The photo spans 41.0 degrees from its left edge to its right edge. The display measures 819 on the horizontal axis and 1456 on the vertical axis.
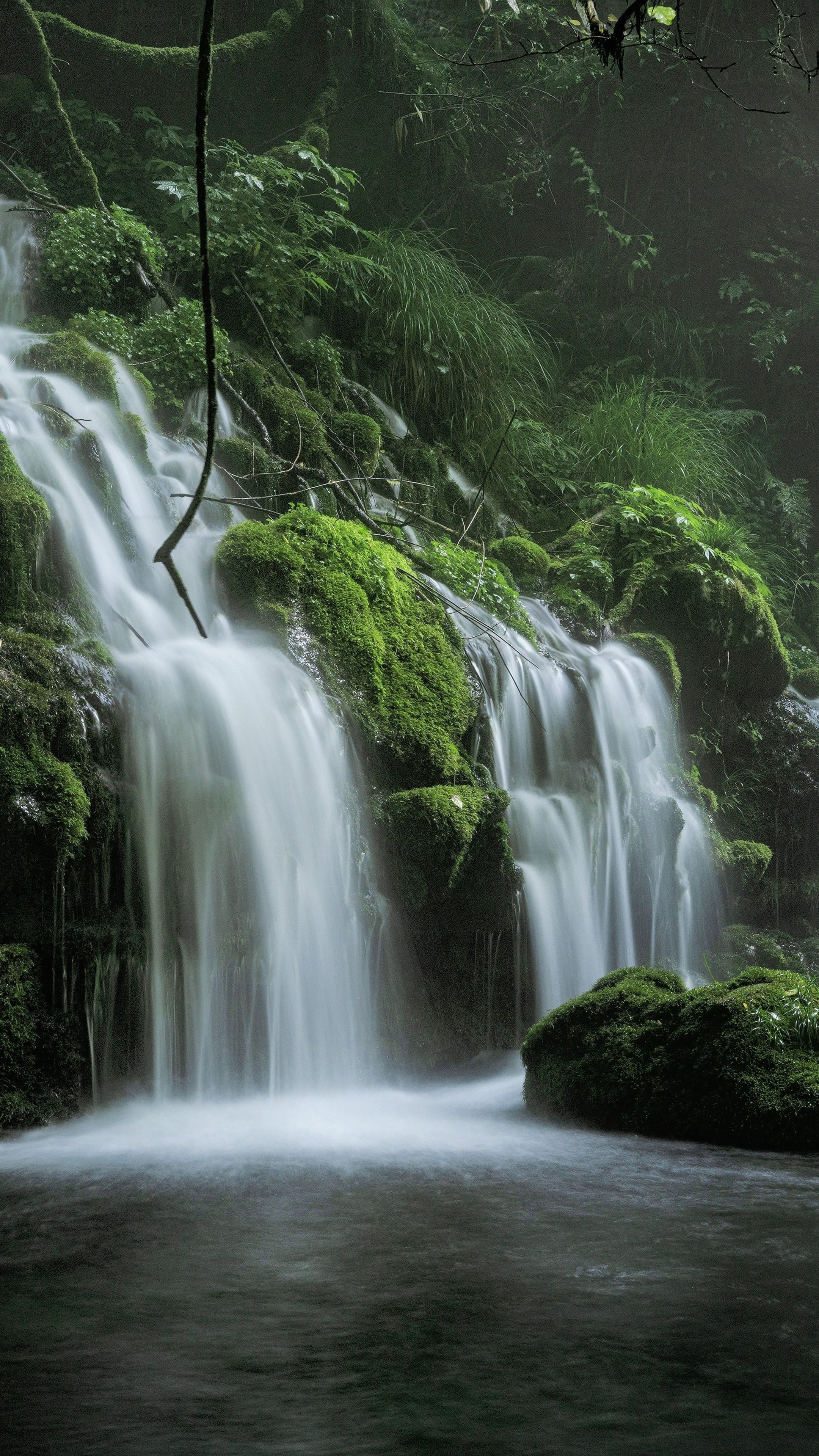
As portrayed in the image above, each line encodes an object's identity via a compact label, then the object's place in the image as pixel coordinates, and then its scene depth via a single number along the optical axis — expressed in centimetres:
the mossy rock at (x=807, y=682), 1084
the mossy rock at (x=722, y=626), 951
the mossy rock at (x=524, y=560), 928
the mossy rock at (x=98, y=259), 909
